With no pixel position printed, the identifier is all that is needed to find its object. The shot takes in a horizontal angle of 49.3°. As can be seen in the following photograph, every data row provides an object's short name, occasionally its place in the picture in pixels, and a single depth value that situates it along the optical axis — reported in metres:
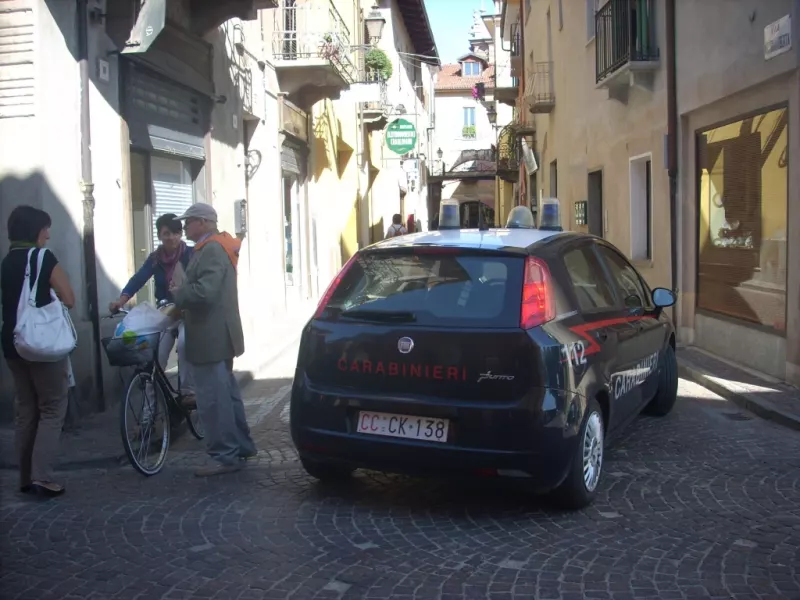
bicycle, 5.70
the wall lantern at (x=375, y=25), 21.61
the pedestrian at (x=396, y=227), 19.04
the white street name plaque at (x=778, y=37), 8.18
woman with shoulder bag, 5.21
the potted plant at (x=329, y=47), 15.16
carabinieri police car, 4.59
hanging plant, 22.72
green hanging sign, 24.42
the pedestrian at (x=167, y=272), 6.64
